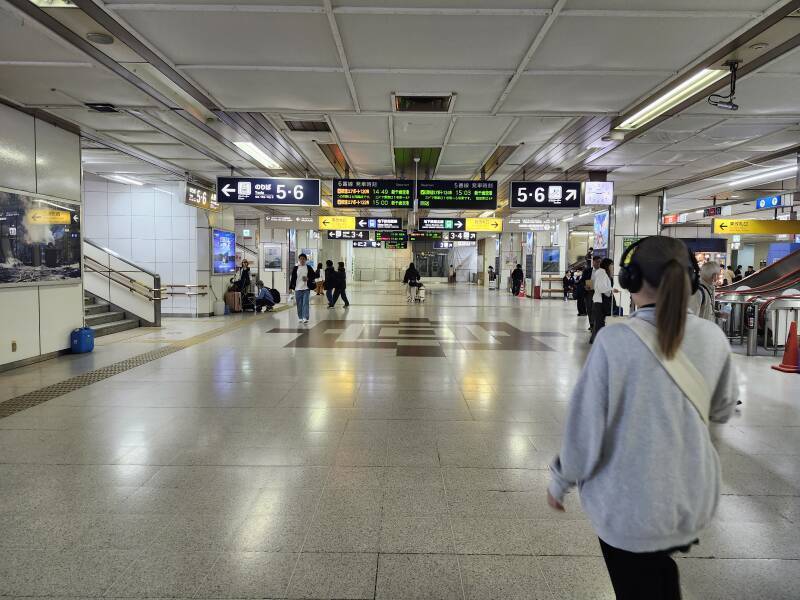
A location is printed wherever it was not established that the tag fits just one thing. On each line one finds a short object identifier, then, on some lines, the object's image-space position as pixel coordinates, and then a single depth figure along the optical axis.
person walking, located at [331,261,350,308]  17.92
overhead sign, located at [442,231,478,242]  28.30
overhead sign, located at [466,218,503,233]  19.75
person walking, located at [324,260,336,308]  17.88
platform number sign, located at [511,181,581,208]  11.81
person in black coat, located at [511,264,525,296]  25.67
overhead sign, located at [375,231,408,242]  31.34
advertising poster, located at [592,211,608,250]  16.28
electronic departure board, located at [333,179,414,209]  12.47
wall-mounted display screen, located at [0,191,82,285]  7.21
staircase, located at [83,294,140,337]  11.26
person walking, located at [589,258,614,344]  9.38
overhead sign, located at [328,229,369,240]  25.44
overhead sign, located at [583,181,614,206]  12.21
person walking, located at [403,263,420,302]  20.11
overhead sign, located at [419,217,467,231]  18.62
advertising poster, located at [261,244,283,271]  24.89
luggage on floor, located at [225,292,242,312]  15.81
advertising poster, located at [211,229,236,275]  14.98
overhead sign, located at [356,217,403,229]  19.94
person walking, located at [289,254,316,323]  12.69
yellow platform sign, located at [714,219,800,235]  12.77
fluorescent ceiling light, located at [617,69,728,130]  6.07
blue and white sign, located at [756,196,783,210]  13.44
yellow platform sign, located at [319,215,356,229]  20.06
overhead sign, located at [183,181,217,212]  12.30
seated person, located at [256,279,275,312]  16.22
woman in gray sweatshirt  1.44
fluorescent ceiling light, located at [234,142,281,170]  10.10
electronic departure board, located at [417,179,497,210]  12.28
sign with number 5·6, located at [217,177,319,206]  11.85
